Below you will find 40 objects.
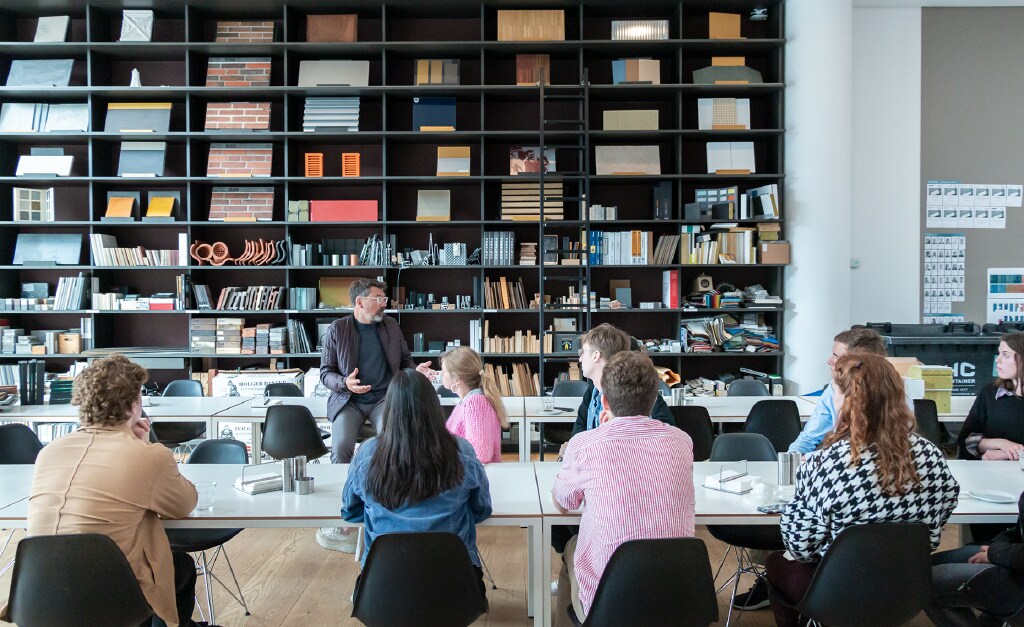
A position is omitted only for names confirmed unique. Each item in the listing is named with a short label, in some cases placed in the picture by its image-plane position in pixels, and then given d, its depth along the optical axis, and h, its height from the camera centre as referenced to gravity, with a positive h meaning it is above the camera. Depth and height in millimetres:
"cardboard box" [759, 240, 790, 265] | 6949 +356
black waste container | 6547 -517
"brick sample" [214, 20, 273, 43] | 7035 +2413
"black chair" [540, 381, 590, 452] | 5473 -987
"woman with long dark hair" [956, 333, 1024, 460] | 3777 -624
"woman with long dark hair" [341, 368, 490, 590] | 2408 -573
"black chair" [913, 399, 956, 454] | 4344 -731
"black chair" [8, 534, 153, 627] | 2254 -867
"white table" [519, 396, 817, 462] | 4852 -773
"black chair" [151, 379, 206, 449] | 5520 -1021
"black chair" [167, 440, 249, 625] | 3229 -1030
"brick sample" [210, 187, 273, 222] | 7109 +815
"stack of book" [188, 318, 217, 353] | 7117 -398
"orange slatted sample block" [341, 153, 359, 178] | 7125 +1207
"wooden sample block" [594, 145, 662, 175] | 7090 +1236
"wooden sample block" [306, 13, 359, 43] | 7016 +2427
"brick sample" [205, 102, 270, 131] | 7035 +1625
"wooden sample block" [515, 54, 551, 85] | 7086 +2087
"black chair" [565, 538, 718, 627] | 2176 -848
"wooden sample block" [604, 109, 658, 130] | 7059 +1598
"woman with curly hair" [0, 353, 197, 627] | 2391 -616
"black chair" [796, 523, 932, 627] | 2295 -875
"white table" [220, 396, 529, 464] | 4902 -783
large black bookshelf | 7023 +1432
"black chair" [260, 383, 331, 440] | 5711 -741
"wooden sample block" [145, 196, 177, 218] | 7180 +806
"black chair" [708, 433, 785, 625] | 3205 -1007
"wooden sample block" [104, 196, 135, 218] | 7168 +806
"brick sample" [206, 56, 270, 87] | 7055 +2038
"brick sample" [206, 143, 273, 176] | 7062 +1219
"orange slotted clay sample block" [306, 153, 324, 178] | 7102 +1189
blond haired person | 3496 -523
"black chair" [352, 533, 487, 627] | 2244 -867
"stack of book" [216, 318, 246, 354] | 7105 -398
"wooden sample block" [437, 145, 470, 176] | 7082 +1227
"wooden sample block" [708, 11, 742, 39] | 6988 +2444
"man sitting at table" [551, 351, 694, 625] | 2307 -575
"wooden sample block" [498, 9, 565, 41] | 6926 +2427
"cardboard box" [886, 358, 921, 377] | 4938 -472
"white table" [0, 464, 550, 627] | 2677 -789
